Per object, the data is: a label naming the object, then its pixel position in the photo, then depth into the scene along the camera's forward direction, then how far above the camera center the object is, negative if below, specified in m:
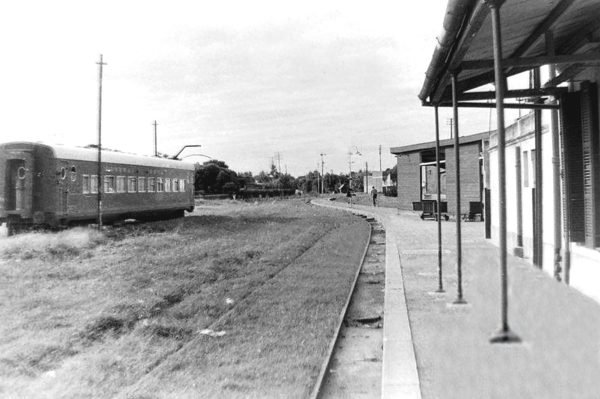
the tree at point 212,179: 79.06 +4.07
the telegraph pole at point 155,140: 46.72 +5.56
